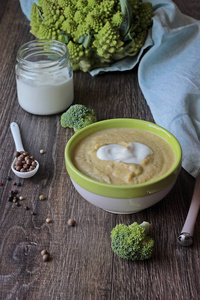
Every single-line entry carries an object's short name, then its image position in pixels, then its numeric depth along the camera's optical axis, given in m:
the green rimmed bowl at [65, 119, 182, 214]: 0.85
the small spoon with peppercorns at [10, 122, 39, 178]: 0.95
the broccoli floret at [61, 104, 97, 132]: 1.02
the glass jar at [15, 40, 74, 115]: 1.05
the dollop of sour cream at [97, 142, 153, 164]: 0.89
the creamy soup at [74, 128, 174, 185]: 0.87
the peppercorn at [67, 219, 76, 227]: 0.89
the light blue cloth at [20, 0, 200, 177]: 1.00
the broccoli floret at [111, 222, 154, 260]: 0.84
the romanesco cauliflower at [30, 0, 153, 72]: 1.10
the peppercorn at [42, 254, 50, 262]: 0.85
